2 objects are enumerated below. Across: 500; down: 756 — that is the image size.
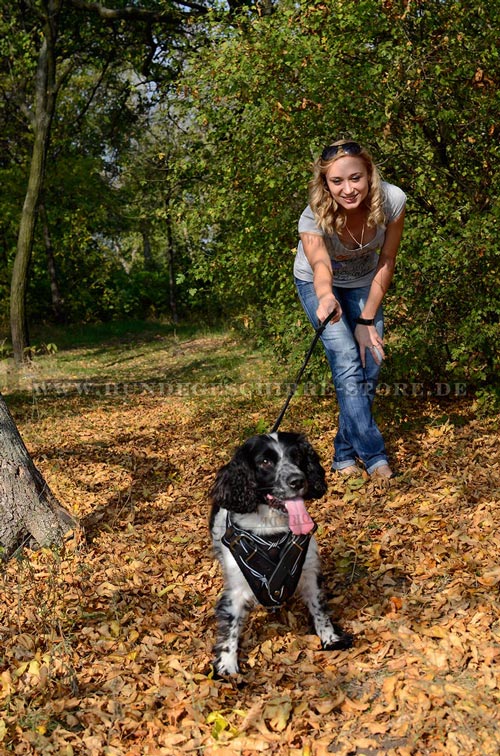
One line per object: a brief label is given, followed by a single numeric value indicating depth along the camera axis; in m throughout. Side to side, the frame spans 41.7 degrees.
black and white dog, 3.24
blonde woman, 4.34
